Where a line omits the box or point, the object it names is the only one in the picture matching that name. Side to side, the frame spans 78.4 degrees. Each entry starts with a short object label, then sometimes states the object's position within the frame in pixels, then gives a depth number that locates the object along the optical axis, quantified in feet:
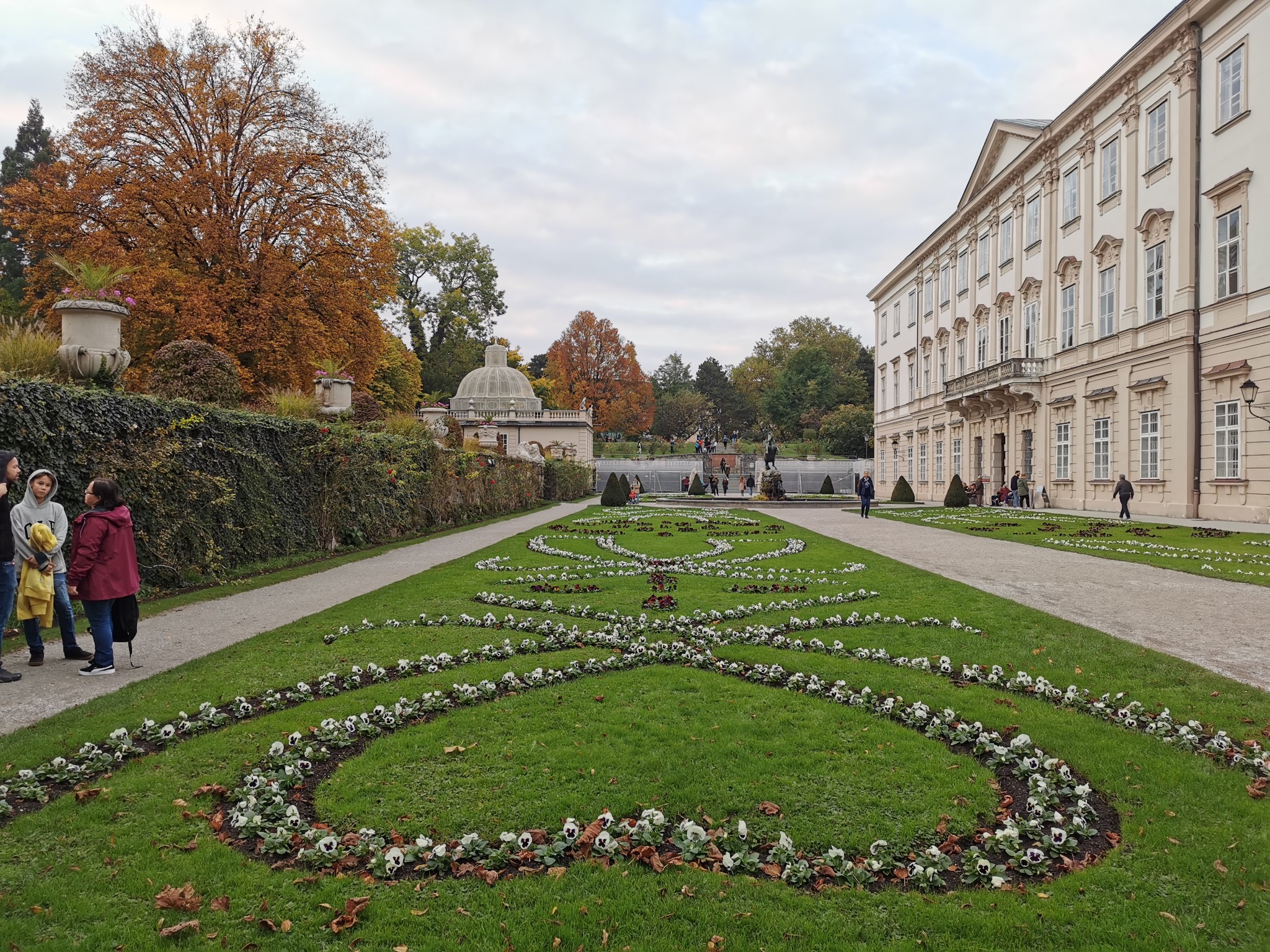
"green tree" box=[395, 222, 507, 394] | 196.13
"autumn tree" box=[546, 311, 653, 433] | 255.70
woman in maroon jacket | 20.17
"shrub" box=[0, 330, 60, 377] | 30.89
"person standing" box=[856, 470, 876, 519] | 84.48
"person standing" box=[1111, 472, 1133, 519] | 79.92
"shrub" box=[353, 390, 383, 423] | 77.99
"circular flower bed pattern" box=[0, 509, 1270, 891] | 10.82
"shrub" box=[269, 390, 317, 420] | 51.85
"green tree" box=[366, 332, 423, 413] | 157.69
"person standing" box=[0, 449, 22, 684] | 19.92
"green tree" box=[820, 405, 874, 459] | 232.73
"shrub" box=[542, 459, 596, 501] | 134.82
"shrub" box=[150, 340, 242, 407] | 46.88
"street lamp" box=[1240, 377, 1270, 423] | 65.92
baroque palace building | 71.51
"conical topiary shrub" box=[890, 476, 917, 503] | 134.62
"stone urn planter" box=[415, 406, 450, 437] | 88.94
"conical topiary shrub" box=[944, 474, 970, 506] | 108.47
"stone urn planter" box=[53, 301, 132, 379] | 33.60
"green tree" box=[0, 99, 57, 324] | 140.67
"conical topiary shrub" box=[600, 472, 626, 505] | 116.26
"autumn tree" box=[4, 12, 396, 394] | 67.92
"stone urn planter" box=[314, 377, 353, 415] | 64.69
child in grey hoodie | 21.18
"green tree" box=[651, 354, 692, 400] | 362.74
